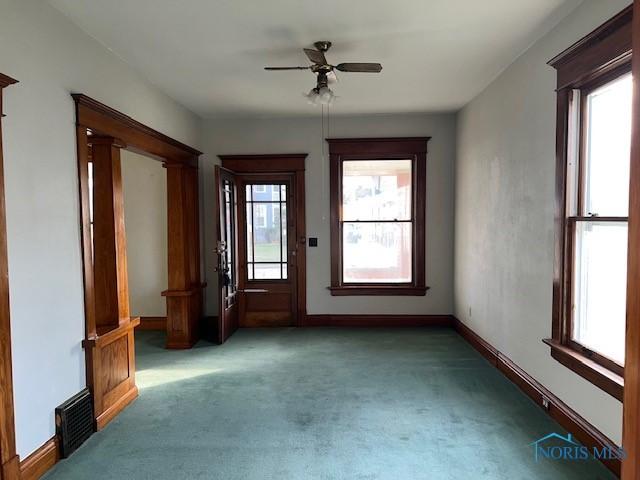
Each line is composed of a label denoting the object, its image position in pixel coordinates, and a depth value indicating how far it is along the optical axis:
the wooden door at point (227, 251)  4.83
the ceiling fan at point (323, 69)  2.99
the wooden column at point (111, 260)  3.20
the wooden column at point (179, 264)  4.72
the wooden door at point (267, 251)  5.63
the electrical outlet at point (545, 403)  2.96
